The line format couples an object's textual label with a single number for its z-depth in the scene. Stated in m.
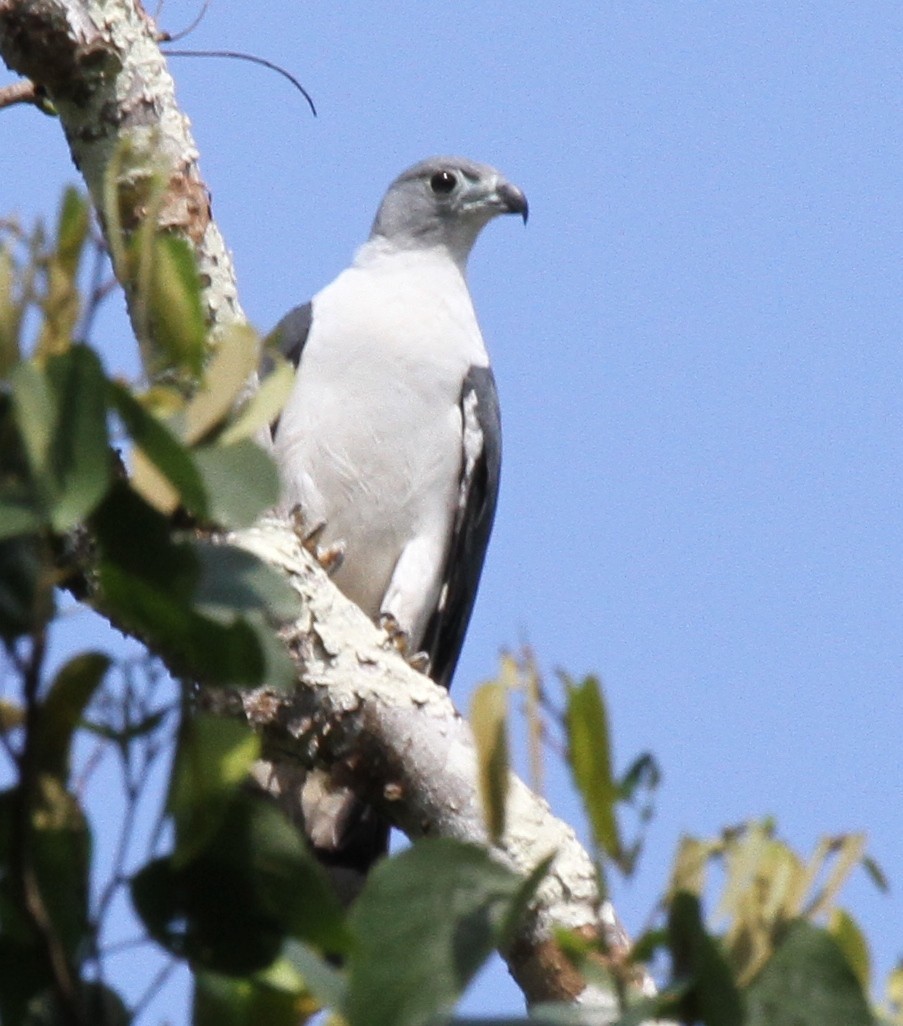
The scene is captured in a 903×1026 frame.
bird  12.46
